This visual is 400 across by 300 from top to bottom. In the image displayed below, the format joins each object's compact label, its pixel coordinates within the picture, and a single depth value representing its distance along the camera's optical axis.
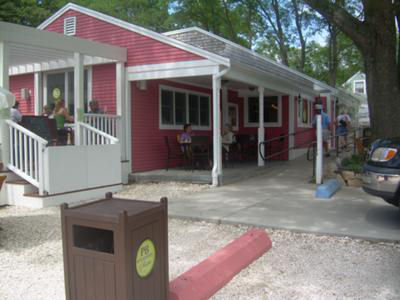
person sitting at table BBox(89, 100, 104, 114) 9.50
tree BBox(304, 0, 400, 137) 8.92
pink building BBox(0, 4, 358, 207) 9.38
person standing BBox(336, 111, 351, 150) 14.31
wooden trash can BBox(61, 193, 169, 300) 2.45
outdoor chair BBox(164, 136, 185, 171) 10.77
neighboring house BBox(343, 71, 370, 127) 41.47
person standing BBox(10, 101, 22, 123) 7.70
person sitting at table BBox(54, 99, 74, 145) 9.01
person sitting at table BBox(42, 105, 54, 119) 10.13
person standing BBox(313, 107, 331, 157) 12.90
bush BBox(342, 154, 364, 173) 9.09
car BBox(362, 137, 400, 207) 4.93
